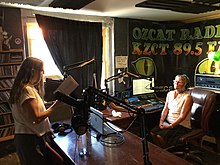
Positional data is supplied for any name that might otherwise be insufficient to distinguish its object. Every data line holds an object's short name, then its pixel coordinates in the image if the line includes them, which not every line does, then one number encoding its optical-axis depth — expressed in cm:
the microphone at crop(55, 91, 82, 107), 141
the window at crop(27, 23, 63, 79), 305
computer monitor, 328
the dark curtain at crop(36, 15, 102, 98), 297
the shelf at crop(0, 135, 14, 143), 270
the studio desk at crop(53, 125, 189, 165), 147
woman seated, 250
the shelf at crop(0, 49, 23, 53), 266
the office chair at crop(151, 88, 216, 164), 238
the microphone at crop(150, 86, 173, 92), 320
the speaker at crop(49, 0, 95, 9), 223
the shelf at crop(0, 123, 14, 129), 271
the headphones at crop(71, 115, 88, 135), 152
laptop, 195
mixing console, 291
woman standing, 157
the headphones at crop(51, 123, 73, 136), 208
